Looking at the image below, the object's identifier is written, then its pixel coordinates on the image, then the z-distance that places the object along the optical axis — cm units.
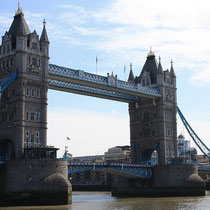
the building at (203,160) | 18708
